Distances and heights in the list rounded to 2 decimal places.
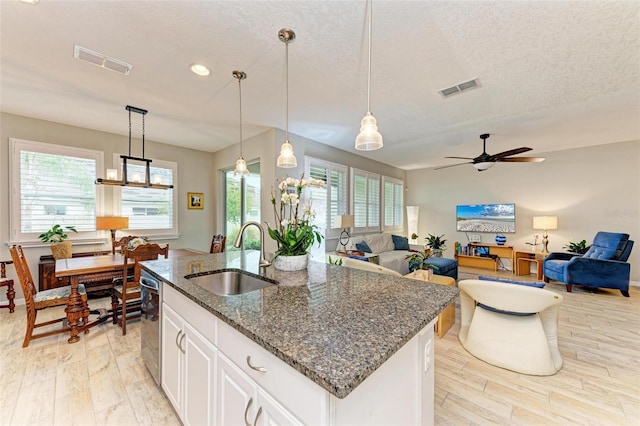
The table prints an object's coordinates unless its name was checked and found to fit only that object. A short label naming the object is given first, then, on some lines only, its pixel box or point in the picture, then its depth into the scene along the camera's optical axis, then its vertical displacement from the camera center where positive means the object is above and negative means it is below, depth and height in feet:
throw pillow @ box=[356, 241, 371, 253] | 16.40 -2.26
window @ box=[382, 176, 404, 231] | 22.43 +0.81
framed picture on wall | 17.35 +0.82
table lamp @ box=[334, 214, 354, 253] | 15.67 -0.62
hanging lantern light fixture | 10.80 +1.47
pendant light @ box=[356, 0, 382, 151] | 5.41 +1.65
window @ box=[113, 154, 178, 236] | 14.69 +0.51
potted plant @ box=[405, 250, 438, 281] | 10.52 -2.09
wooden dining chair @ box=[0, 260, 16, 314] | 10.96 -3.21
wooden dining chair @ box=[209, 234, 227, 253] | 13.76 -1.77
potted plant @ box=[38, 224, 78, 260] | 11.73 -1.39
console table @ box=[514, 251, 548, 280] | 17.58 -3.55
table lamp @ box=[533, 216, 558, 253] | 17.10 -0.74
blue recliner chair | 13.21 -2.92
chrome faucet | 6.05 -0.69
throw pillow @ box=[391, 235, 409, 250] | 19.99 -2.44
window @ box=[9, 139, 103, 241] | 11.73 +1.21
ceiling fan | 13.29 +2.86
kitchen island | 2.53 -1.67
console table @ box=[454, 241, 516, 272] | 19.40 -3.64
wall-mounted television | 19.88 -0.47
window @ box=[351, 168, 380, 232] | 18.86 +0.92
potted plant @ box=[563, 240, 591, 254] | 16.24 -2.26
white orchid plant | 6.05 -0.46
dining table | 8.45 -2.21
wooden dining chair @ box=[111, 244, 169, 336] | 8.89 -2.44
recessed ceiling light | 7.87 +4.50
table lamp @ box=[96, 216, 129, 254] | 12.89 -0.60
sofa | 16.31 -2.63
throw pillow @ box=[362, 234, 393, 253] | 17.85 -2.21
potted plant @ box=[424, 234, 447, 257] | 18.40 -2.56
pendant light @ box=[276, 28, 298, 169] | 7.70 +1.69
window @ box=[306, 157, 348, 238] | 15.46 +1.16
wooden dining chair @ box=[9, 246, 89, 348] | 7.88 -2.87
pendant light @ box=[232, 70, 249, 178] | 10.25 +1.72
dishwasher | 6.07 -2.80
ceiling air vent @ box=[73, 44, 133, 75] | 7.11 +4.47
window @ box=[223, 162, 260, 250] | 15.65 +0.52
